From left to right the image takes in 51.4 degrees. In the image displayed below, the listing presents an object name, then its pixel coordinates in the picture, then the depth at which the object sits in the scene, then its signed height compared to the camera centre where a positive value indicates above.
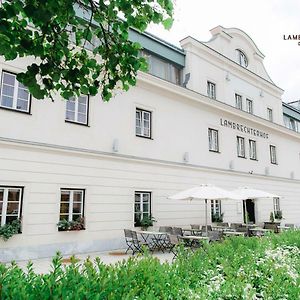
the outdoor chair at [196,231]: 12.05 -0.84
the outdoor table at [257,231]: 12.87 -0.94
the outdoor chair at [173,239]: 10.26 -0.98
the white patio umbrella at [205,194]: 11.21 +0.54
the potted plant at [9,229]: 8.77 -0.58
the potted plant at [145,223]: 12.20 -0.55
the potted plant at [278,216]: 19.92 -0.45
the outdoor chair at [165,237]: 11.64 -1.04
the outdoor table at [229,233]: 11.57 -0.88
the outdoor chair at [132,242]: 10.69 -1.20
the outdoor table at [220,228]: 13.26 -0.80
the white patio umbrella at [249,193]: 13.53 +0.69
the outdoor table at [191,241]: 10.35 -1.12
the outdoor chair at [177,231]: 11.37 -0.80
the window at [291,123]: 24.40 +6.80
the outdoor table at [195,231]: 11.94 -0.84
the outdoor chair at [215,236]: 10.64 -0.91
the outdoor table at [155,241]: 11.41 -1.23
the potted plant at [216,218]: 15.41 -0.45
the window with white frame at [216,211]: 15.48 -0.11
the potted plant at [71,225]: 10.10 -0.53
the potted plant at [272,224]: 15.08 -0.80
